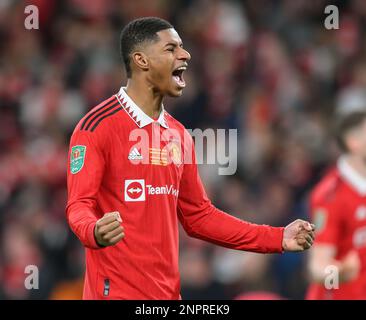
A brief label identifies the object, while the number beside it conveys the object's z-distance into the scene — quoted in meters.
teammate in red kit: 13.04
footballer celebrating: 10.05
